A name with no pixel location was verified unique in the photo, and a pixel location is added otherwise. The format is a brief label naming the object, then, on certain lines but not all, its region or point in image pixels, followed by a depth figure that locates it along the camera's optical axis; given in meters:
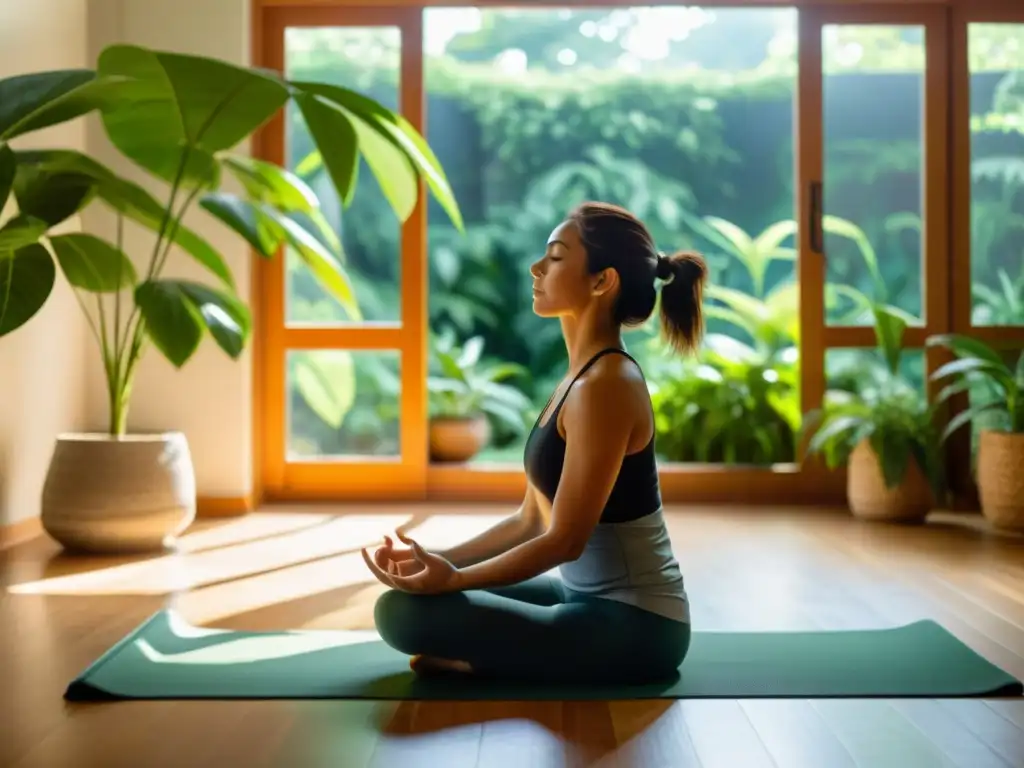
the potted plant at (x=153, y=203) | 2.90
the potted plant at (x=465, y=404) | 5.17
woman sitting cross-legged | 1.96
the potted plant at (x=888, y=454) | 4.15
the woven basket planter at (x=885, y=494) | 4.20
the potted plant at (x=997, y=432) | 3.94
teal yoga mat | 2.03
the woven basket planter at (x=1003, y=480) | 3.93
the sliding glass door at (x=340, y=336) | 4.68
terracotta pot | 5.16
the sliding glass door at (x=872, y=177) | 4.66
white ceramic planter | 3.39
